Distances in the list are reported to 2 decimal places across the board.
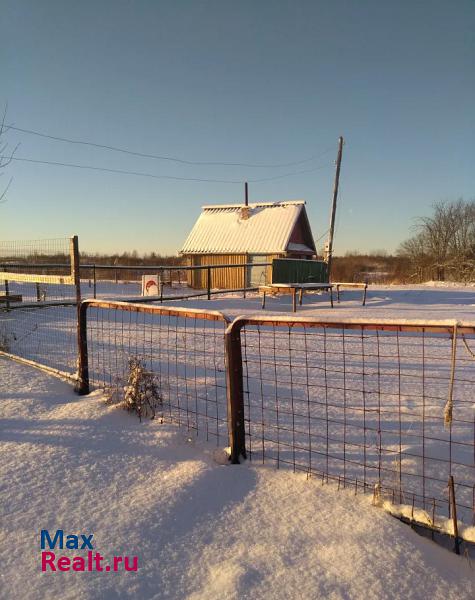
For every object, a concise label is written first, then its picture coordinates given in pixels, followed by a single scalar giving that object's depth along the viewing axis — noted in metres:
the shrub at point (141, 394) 3.87
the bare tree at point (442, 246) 40.38
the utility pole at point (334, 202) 23.41
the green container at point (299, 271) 18.15
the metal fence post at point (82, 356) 4.46
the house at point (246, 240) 23.41
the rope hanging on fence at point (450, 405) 2.33
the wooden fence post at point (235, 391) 3.06
